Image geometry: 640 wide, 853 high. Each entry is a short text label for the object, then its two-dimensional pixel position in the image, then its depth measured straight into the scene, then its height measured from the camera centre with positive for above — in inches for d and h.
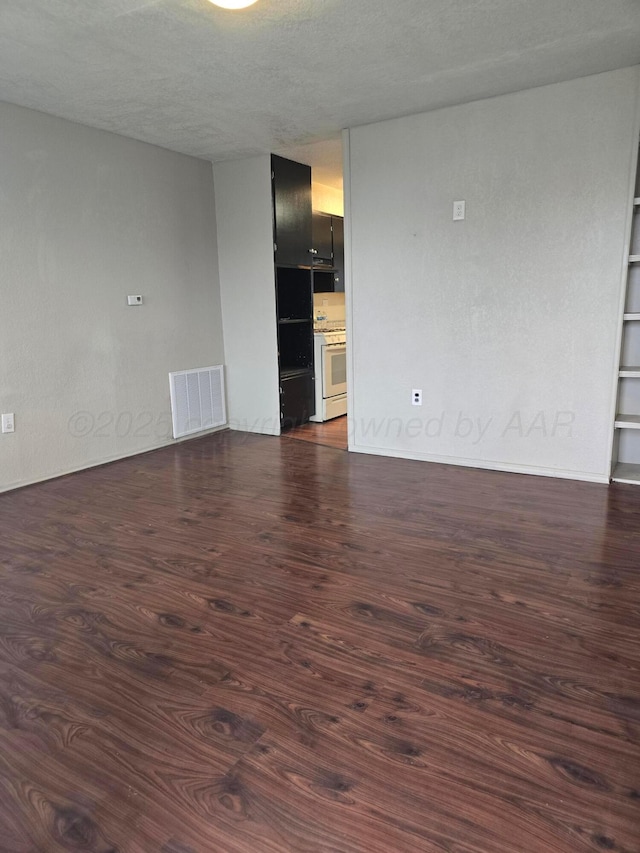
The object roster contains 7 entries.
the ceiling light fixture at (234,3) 87.5 +47.8
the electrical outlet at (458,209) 145.9 +25.4
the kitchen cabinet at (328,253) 219.6 +23.2
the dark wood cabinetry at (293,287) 192.4 +9.3
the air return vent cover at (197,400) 188.9 -29.6
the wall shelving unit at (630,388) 133.8 -21.0
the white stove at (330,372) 215.3 -23.9
